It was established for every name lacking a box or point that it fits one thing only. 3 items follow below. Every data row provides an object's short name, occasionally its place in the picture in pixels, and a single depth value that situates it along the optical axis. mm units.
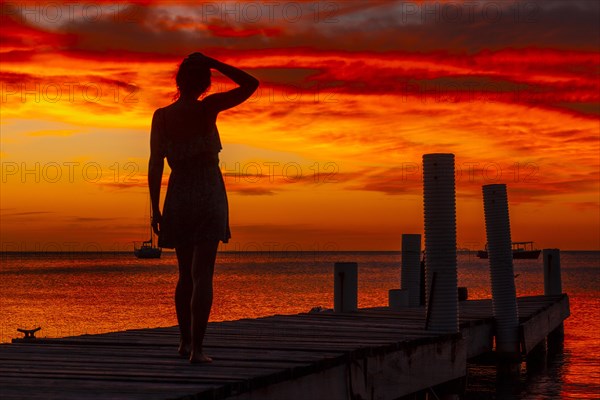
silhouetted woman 7781
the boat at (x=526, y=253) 176000
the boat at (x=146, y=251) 176700
